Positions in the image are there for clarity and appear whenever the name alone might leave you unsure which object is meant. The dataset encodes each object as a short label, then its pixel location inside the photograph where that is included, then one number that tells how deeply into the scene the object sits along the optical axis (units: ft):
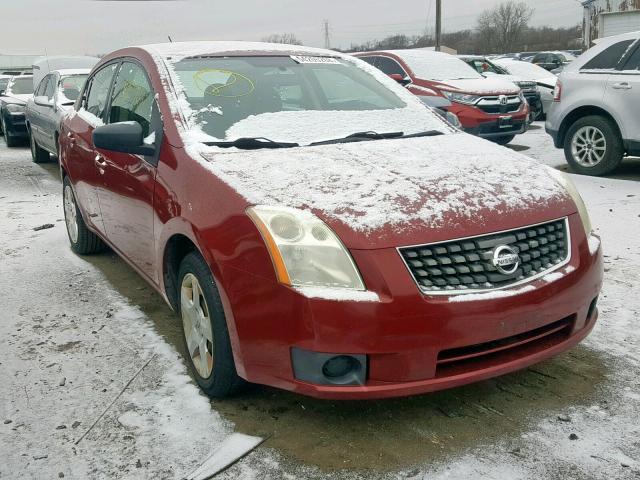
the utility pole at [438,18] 104.88
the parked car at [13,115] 45.24
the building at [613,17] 76.43
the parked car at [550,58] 87.64
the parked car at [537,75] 46.14
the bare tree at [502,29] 238.07
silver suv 25.38
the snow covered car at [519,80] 44.83
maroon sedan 7.99
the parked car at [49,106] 31.19
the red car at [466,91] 33.40
